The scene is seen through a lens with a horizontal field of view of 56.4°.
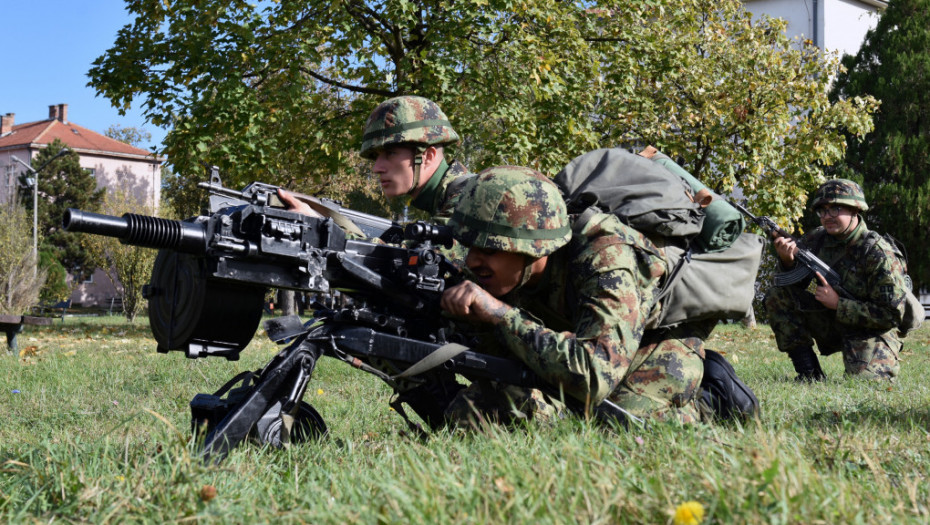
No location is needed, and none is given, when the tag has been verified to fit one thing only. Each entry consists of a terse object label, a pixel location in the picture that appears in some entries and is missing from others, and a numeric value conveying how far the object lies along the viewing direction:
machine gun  3.18
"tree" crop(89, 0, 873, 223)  13.78
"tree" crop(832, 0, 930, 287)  26.48
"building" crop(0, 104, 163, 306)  57.84
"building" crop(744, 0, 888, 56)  34.75
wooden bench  10.46
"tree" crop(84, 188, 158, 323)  23.17
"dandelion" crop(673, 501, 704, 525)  1.96
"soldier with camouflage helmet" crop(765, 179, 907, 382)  7.89
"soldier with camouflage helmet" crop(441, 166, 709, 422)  3.40
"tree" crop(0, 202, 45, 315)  21.28
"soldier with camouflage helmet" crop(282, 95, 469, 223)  5.04
